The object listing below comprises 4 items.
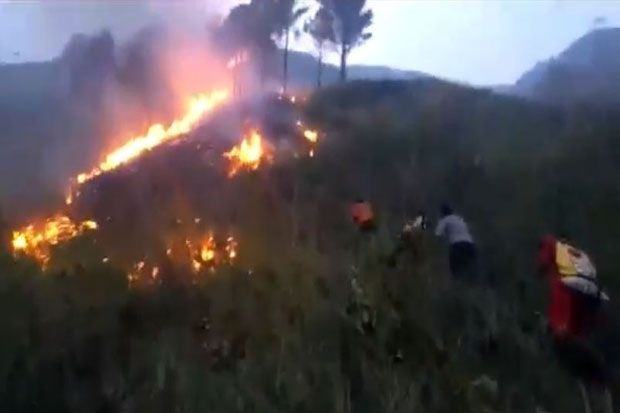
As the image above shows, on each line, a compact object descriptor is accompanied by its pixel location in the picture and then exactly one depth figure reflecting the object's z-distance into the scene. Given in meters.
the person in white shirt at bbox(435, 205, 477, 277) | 13.70
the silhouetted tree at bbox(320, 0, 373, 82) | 56.69
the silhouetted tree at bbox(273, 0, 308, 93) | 57.47
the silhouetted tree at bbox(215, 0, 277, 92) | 54.62
